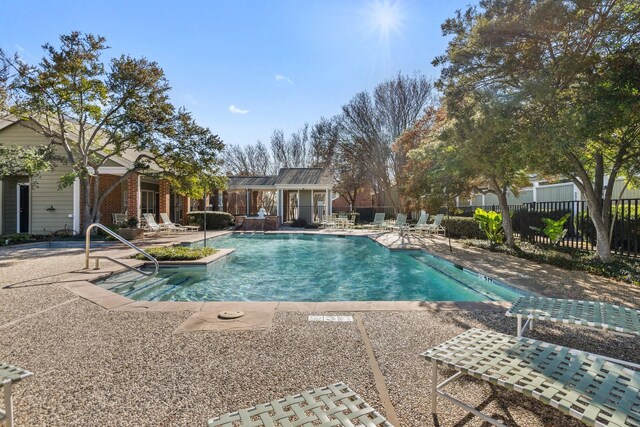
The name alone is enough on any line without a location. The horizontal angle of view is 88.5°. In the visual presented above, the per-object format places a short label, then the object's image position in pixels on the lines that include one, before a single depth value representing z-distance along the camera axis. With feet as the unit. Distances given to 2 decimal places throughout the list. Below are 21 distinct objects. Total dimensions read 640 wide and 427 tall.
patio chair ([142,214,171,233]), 50.93
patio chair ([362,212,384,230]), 65.36
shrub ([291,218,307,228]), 71.16
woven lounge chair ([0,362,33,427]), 6.08
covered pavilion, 73.46
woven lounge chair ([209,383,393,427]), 5.23
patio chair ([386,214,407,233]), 53.19
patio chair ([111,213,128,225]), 52.11
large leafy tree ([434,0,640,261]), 20.80
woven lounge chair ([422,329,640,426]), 5.34
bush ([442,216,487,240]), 45.52
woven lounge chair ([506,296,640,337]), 8.98
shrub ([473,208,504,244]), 38.83
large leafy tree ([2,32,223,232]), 38.42
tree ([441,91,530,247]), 24.34
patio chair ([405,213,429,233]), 51.45
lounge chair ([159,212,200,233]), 52.75
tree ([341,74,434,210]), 84.07
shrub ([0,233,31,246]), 38.09
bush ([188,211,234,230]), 65.21
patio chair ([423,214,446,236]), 51.16
